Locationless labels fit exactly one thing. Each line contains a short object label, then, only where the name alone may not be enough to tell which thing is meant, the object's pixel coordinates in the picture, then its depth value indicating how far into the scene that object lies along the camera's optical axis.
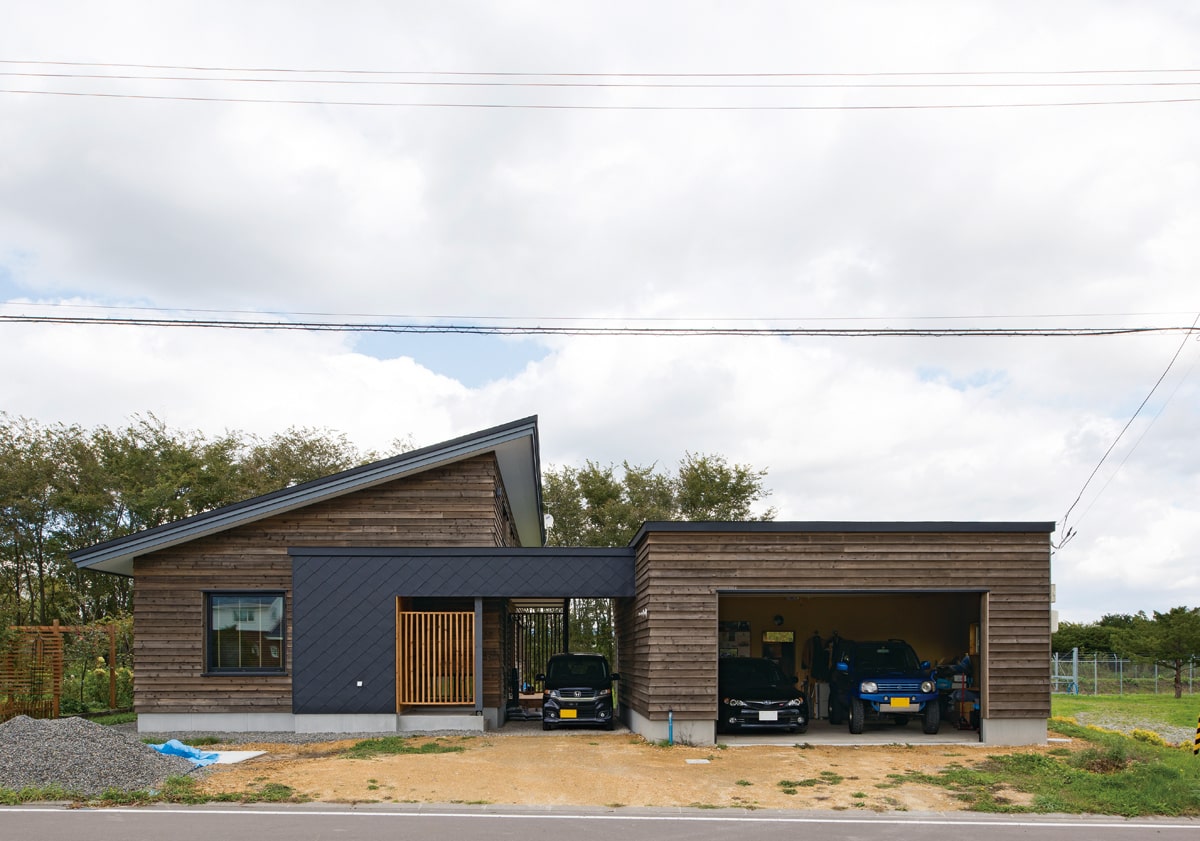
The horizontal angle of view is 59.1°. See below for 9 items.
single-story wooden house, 17.28
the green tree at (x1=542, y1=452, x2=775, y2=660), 42.66
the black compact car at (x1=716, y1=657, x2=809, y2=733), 17.81
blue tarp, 14.91
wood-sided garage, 17.11
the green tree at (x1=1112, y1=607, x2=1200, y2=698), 36.44
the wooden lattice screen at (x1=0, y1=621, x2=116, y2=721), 20.86
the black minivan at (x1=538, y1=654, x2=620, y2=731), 19.77
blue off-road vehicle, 18.36
